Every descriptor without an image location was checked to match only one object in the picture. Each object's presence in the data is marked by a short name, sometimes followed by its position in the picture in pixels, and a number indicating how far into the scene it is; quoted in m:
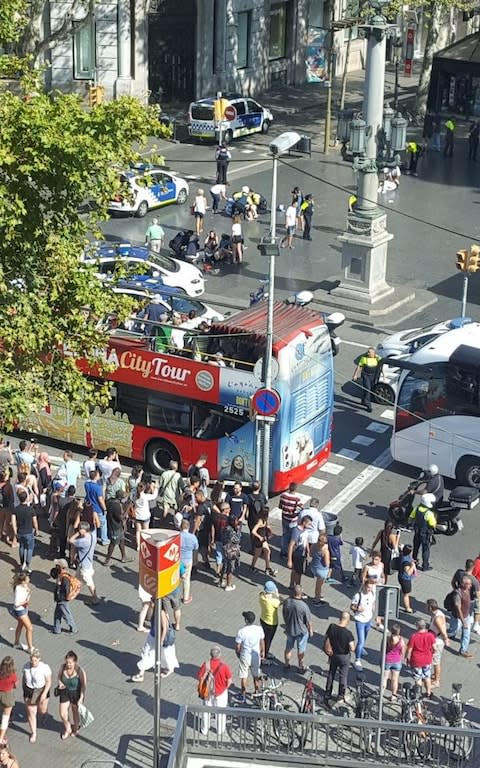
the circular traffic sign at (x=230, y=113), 47.44
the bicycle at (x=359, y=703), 17.05
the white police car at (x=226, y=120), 47.69
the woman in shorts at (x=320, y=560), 20.08
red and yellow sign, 15.28
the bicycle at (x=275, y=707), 15.82
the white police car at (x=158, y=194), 39.12
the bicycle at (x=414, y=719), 15.48
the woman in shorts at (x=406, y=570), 19.72
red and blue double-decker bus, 23.45
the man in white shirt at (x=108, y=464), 22.53
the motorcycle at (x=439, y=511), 22.11
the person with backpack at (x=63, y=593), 18.69
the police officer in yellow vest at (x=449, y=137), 48.69
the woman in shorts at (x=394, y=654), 17.53
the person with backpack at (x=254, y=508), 21.47
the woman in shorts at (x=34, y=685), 16.64
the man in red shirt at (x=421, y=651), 17.56
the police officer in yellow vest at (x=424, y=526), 21.11
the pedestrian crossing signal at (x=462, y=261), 28.84
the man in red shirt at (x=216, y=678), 16.69
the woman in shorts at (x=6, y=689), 16.44
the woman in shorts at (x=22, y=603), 18.55
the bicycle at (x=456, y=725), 15.29
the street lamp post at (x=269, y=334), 21.55
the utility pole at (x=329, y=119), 45.78
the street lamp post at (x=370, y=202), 30.91
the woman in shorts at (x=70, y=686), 16.52
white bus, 24.12
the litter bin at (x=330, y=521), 21.55
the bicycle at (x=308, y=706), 15.83
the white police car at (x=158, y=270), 30.61
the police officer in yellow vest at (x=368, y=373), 27.41
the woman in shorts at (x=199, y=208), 37.34
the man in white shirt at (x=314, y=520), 20.81
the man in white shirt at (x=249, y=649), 17.55
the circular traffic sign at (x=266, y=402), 22.17
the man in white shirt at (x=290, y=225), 36.81
